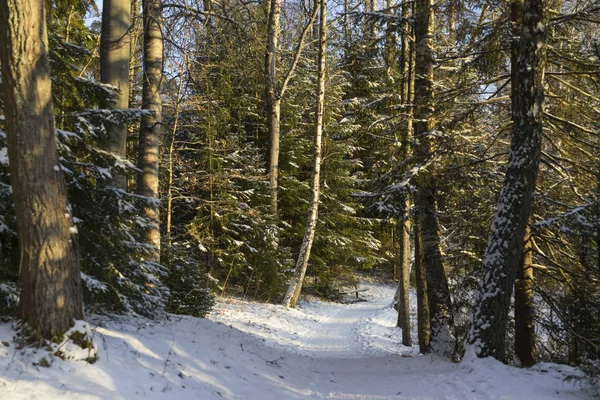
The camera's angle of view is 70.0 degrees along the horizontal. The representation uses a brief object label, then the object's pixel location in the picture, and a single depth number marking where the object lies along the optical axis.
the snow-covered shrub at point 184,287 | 9.46
